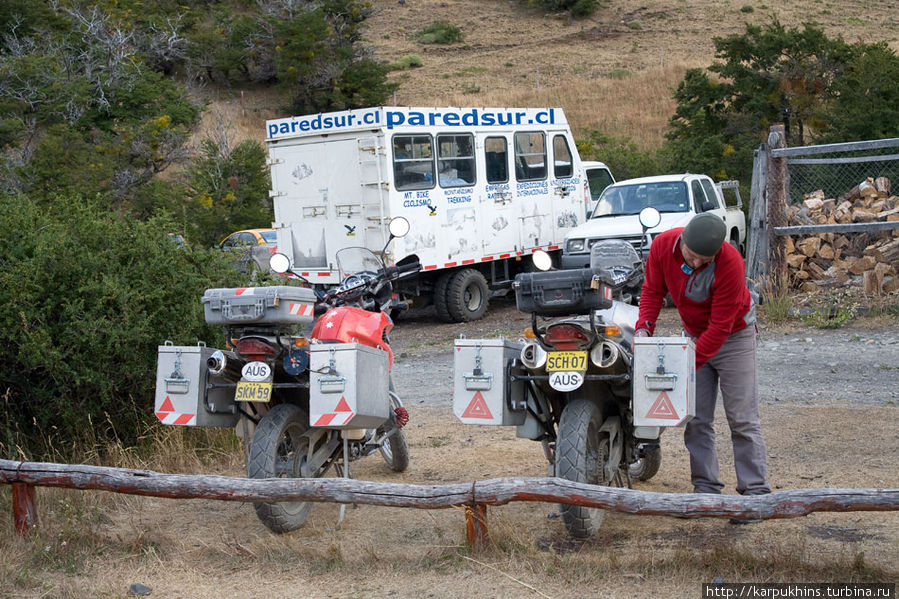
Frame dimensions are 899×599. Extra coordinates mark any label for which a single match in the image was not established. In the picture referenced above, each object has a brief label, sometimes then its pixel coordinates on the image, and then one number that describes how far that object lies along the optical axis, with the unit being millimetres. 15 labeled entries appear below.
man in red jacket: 4926
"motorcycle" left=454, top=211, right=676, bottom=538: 4793
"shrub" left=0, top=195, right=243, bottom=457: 6398
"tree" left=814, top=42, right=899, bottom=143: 18078
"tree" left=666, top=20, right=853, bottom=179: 22609
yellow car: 18141
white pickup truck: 13672
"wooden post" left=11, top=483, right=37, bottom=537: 5266
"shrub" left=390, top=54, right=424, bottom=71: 47062
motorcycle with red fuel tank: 5082
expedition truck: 13156
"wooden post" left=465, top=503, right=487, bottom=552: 4727
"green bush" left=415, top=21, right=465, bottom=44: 51969
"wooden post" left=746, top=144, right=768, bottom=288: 12250
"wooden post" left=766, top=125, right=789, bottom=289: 12133
